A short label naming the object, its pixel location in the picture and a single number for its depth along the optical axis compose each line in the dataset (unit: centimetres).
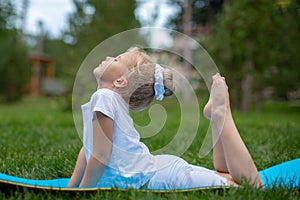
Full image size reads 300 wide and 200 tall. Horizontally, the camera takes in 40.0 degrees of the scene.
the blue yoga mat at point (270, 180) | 175
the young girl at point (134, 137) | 179
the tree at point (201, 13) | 1733
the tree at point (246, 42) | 995
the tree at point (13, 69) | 1712
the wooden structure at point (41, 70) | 2512
